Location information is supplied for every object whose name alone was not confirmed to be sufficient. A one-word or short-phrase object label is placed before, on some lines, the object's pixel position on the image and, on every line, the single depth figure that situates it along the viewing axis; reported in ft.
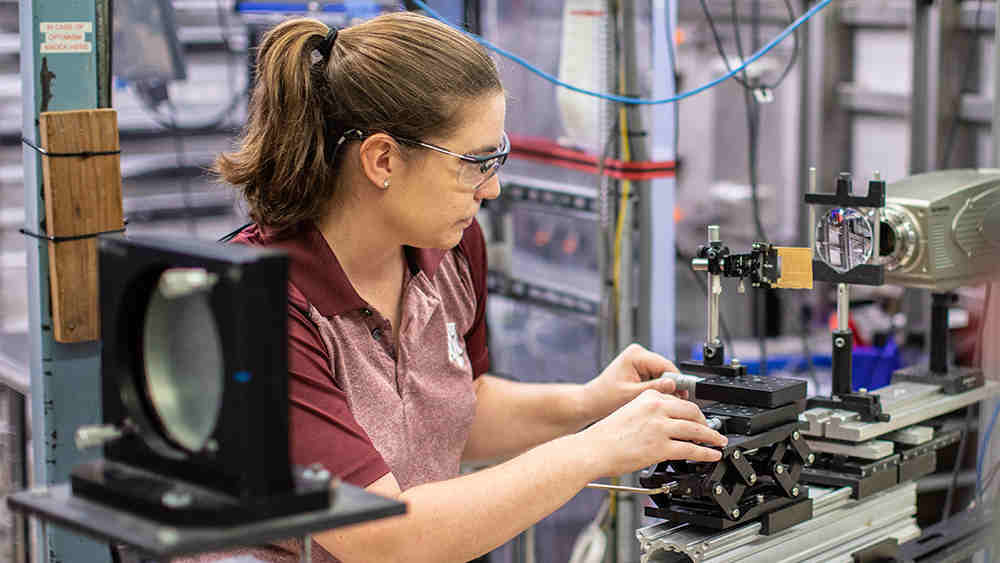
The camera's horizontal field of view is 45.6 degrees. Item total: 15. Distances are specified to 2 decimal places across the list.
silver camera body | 6.10
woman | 4.82
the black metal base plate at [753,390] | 5.04
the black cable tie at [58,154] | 5.92
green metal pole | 5.98
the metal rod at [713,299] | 5.32
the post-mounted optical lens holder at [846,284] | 5.52
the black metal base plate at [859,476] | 5.49
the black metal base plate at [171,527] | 3.04
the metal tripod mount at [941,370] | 6.31
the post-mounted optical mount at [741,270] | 5.21
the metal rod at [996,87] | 6.49
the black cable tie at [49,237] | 5.98
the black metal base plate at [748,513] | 4.83
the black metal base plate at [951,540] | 5.90
